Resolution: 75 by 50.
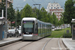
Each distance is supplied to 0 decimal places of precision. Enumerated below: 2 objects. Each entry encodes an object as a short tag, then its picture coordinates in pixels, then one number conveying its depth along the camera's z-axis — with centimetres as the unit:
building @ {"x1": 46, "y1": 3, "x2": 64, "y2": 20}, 18815
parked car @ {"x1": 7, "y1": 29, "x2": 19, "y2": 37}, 3642
